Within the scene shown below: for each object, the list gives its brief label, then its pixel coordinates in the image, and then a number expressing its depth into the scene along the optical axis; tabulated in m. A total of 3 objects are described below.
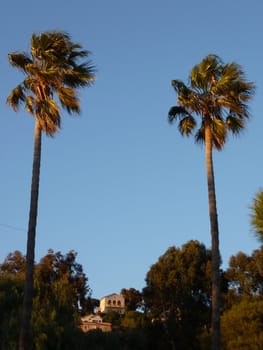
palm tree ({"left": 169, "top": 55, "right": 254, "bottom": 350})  23.28
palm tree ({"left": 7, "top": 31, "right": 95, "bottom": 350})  20.75
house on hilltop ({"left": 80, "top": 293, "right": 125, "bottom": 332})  132.25
